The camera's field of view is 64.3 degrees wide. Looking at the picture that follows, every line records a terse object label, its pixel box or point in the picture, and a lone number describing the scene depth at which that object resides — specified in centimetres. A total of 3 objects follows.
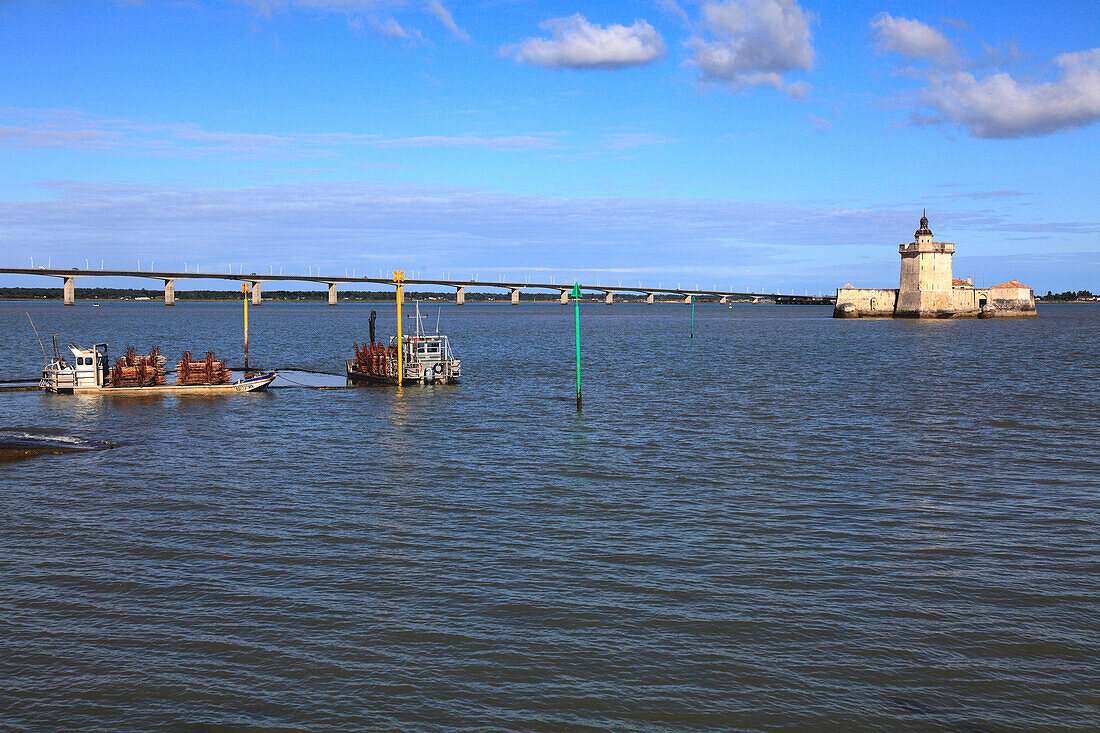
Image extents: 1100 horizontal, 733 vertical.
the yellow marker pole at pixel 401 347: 4631
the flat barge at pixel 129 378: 4572
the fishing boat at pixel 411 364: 5022
